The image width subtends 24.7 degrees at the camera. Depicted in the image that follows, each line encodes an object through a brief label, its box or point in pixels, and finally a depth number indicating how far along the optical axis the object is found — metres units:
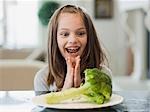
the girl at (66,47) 1.25
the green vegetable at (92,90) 0.98
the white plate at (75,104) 0.95
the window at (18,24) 4.19
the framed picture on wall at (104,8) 5.27
